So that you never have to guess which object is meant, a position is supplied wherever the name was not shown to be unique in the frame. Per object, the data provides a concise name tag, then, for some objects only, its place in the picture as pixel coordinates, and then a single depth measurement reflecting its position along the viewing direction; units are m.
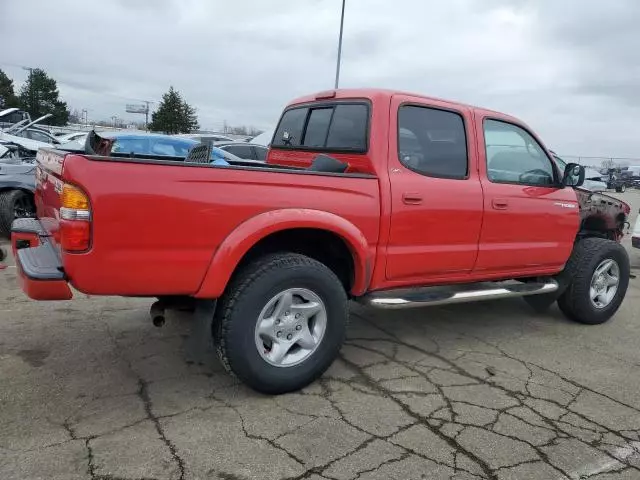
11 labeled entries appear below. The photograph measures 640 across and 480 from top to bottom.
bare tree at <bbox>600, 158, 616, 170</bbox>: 49.13
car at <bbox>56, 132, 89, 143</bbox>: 23.95
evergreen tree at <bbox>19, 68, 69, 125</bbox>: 53.53
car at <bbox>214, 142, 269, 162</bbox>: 15.15
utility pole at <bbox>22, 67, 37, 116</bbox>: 53.53
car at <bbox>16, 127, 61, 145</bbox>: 20.90
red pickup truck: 2.81
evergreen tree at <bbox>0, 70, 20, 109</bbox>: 52.79
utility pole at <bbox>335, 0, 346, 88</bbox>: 17.31
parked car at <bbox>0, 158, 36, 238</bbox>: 7.51
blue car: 11.16
